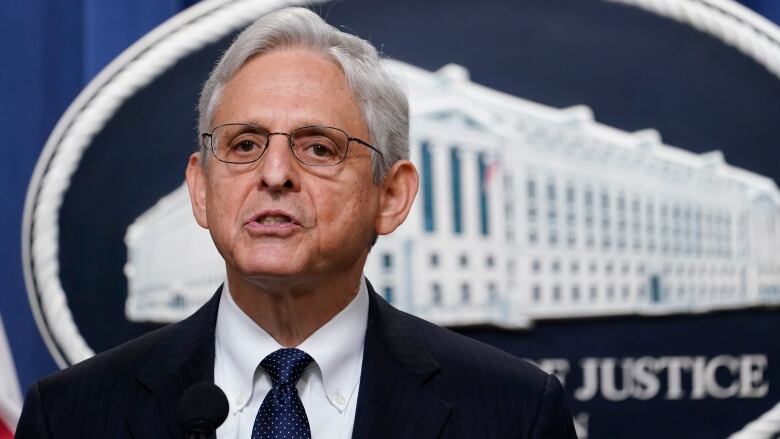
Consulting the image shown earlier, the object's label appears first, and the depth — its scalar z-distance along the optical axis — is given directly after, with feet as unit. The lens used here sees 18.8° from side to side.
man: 6.18
